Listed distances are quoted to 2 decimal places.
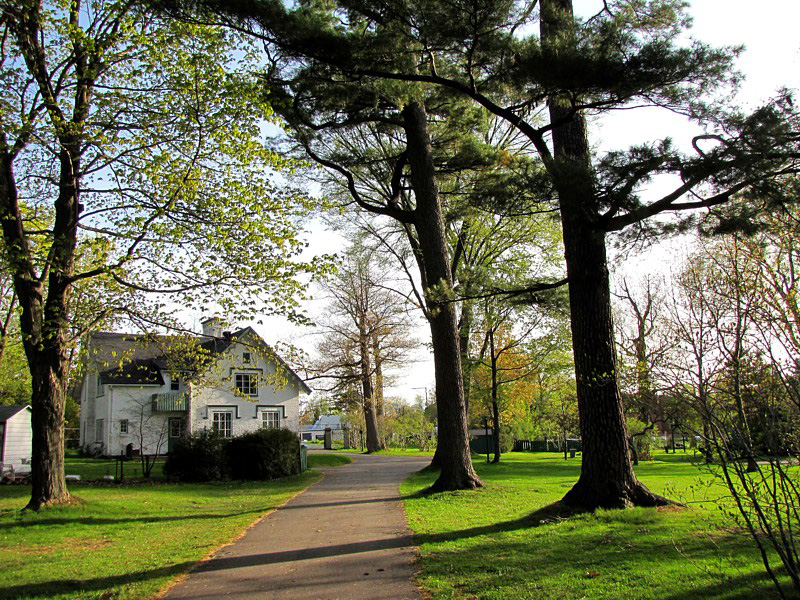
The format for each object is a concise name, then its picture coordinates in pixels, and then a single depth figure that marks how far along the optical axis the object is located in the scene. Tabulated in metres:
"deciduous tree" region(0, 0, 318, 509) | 11.09
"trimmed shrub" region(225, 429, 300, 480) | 19.64
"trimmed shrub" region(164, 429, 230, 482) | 18.61
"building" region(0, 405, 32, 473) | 22.89
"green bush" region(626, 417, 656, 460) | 25.10
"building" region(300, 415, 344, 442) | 108.62
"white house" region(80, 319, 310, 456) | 33.34
